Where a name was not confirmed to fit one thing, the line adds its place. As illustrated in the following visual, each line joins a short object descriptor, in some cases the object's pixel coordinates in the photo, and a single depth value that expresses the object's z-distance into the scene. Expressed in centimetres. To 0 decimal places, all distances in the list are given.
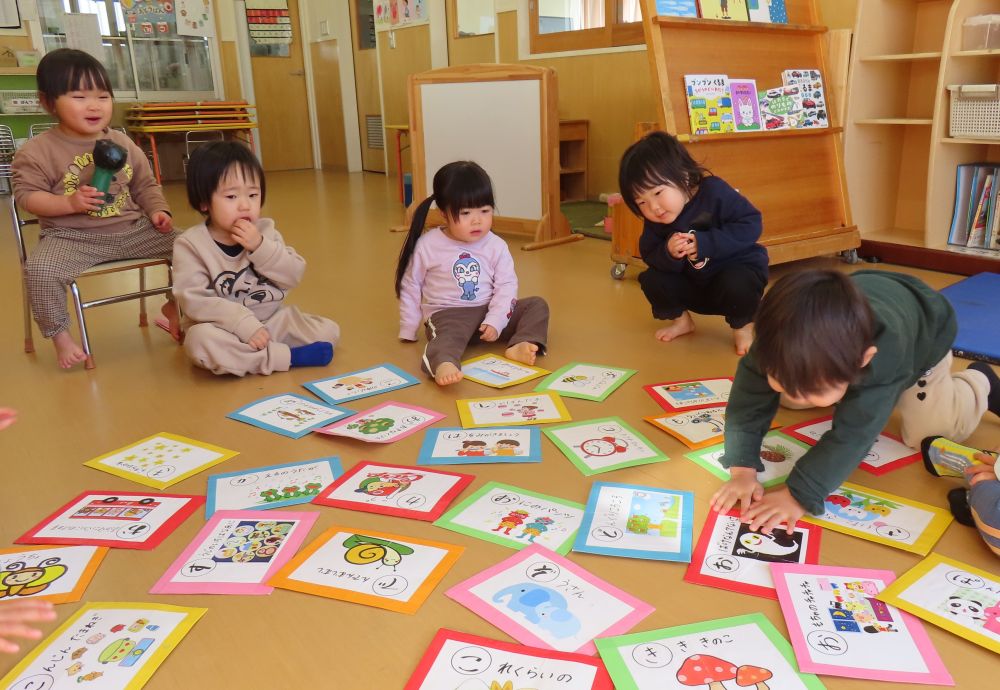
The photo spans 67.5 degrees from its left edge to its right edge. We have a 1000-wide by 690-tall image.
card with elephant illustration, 101
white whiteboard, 372
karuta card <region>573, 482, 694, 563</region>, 119
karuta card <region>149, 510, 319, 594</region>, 114
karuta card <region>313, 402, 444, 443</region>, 164
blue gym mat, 198
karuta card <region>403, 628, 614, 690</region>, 92
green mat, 393
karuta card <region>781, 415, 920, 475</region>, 144
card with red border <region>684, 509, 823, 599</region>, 111
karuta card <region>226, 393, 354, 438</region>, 171
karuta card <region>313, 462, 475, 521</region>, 133
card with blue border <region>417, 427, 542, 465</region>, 152
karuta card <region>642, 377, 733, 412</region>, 176
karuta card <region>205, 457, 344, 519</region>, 138
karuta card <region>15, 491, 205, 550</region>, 128
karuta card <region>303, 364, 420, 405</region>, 190
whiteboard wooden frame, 362
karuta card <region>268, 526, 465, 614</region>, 110
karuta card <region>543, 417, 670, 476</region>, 149
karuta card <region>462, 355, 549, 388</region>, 196
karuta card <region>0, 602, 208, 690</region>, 95
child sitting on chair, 211
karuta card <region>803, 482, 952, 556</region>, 120
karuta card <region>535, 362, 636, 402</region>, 186
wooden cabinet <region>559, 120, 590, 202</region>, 485
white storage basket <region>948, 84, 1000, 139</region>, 266
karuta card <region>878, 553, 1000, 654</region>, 99
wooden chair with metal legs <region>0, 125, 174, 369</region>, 212
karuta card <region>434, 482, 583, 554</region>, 123
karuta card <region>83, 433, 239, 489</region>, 150
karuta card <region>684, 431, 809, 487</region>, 142
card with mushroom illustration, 91
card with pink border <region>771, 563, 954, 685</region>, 93
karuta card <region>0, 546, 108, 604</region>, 113
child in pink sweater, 210
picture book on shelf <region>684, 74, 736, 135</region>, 260
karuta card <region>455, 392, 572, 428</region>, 171
